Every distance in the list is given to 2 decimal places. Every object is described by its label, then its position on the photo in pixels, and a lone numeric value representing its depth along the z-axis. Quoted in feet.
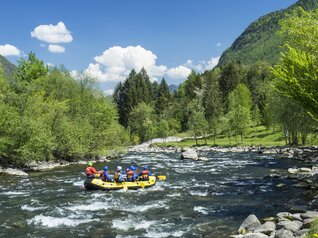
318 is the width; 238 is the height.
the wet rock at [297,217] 52.65
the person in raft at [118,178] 94.58
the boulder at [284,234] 43.47
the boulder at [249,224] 51.55
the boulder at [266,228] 48.18
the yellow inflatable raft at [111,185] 91.40
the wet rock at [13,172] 120.07
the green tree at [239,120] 242.37
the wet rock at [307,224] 46.58
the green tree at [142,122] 326.85
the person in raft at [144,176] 97.30
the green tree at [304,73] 54.19
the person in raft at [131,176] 97.09
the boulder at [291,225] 47.11
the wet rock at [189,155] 167.04
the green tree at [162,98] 375.66
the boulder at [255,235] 45.25
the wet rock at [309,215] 51.55
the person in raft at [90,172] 93.58
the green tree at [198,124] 271.90
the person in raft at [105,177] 94.94
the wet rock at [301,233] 42.03
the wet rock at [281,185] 87.81
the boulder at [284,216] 54.33
